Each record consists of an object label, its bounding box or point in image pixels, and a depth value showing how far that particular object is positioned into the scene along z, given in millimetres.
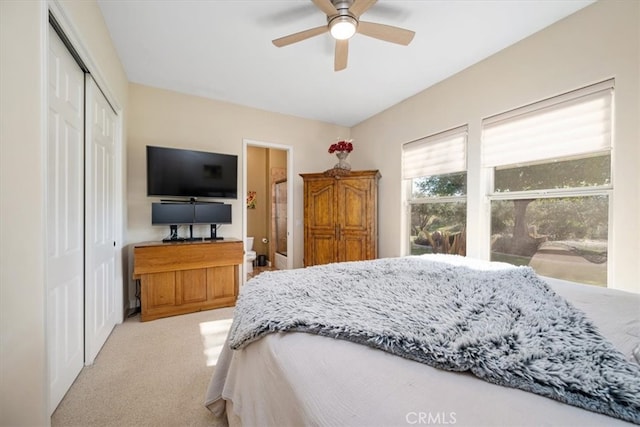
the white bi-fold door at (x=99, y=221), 1889
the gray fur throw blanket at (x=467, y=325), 576
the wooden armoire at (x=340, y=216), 3604
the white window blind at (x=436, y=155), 2807
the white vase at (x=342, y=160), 3777
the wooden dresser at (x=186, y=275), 2707
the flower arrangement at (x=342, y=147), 3771
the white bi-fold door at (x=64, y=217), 1425
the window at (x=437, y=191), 2857
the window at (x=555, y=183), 1898
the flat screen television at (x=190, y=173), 2992
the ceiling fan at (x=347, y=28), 1723
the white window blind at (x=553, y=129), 1859
